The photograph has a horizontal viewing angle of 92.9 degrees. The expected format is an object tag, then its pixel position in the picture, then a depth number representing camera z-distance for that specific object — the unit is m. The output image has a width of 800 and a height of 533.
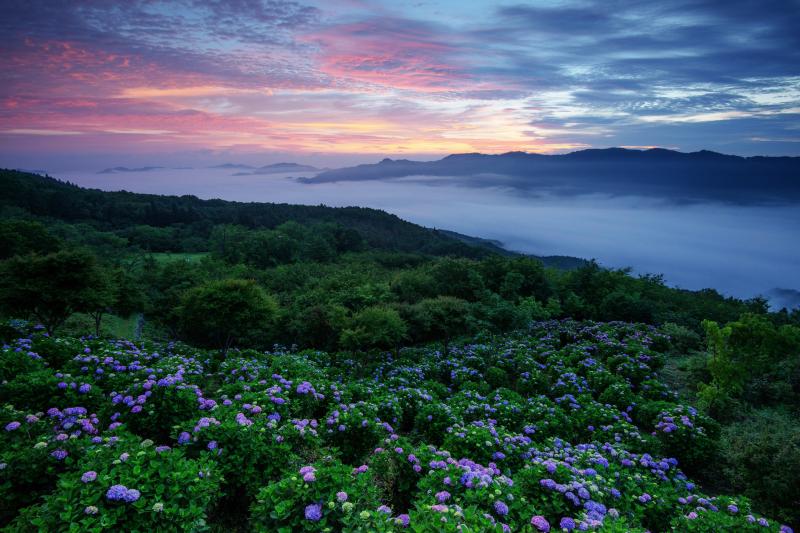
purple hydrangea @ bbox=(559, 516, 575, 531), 4.59
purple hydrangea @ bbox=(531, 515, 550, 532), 4.40
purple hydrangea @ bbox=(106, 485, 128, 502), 3.78
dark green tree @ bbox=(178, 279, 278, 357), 15.88
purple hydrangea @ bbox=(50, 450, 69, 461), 4.61
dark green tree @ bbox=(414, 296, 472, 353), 18.45
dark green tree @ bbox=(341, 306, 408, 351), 16.34
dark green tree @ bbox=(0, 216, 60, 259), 32.72
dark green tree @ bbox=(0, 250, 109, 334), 13.49
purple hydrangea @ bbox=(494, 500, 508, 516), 4.51
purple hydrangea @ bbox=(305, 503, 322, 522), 4.07
